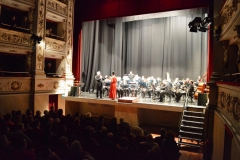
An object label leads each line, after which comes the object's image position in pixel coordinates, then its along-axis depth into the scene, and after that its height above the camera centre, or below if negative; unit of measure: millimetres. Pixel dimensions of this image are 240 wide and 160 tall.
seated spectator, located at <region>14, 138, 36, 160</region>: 3000 -1126
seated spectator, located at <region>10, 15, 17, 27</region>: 9689 +2709
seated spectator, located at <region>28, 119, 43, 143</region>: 4380 -1223
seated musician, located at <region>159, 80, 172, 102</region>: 9531 -479
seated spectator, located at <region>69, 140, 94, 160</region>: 3289 -1196
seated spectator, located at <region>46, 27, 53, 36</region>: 11180 +2544
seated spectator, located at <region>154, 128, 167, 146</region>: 4619 -1324
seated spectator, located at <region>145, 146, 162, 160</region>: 3398 -1236
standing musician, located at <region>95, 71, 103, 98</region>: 10631 -127
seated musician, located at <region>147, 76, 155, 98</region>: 10512 -389
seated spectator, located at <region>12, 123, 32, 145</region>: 4019 -1129
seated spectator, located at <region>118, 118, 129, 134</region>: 5435 -1256
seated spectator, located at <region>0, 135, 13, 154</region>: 3324 -1136
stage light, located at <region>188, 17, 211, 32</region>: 7194 +1985
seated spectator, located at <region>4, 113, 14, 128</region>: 5070 -1136
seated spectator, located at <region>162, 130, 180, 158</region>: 4016 -1328
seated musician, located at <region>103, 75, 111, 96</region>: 11580 -302
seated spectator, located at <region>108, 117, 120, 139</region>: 4880 -1216
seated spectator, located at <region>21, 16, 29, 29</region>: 10052 +2654
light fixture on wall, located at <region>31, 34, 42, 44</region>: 9909 +1898
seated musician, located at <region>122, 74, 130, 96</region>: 10945 -425
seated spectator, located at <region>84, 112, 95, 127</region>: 5640 -1191
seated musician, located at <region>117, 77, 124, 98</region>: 10893 -635
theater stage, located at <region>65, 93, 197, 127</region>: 9039 -1561
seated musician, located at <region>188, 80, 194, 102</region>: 9242 -403
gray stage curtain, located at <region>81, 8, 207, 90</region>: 13673 +2227
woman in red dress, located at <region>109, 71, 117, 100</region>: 10398 -466
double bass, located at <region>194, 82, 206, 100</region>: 9414 -316
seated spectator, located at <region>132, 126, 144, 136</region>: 4980 -1264
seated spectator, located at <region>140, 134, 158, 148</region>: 4009 -1232
